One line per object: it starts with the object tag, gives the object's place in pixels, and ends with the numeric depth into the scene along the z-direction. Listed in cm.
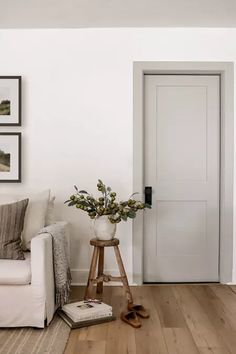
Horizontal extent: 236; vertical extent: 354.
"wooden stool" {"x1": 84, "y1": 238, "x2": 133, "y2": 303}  309
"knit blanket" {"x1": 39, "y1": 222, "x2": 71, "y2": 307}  287
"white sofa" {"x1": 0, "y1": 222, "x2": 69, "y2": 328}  260
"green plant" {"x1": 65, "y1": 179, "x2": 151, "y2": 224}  309
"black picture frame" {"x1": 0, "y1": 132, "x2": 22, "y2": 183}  369
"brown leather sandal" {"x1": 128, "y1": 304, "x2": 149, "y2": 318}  287
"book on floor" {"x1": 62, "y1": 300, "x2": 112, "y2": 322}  273
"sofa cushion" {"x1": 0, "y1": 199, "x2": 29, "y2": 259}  279
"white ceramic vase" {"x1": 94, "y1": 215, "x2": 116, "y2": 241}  309
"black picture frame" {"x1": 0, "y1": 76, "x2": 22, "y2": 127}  368
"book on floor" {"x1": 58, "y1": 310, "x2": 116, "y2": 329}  268
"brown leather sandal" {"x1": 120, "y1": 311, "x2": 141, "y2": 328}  269
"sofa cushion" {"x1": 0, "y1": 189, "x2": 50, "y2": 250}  304
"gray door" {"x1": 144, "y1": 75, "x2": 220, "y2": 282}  382
